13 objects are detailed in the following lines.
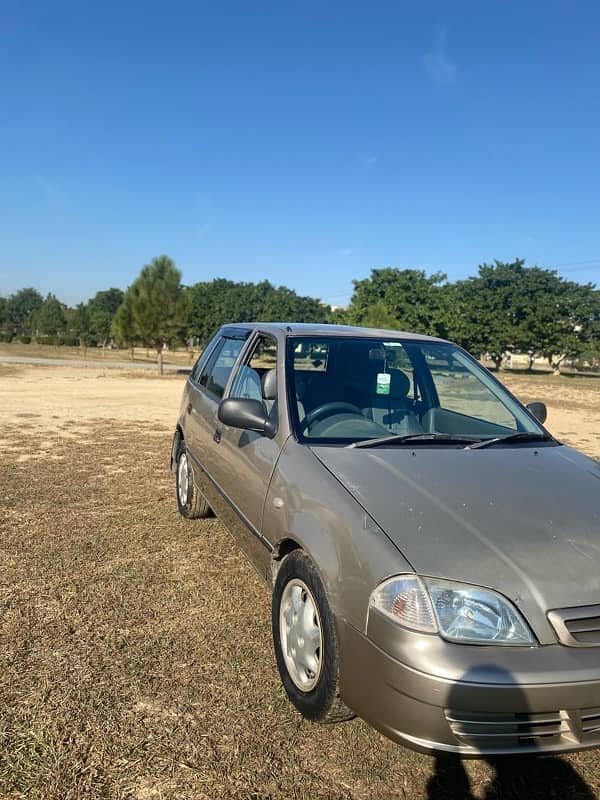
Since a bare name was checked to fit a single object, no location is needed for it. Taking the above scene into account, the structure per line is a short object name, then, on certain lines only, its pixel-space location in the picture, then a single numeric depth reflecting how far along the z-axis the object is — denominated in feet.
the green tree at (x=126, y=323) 118.21
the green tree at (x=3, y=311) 295.32
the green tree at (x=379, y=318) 161.68
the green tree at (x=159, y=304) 117.60
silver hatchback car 6.39
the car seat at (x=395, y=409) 11.68
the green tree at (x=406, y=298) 207.00
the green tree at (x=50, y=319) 228.63
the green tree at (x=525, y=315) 180.45
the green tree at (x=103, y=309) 229.86
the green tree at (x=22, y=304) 340.80
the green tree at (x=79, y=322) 215.84
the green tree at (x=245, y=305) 276.37
